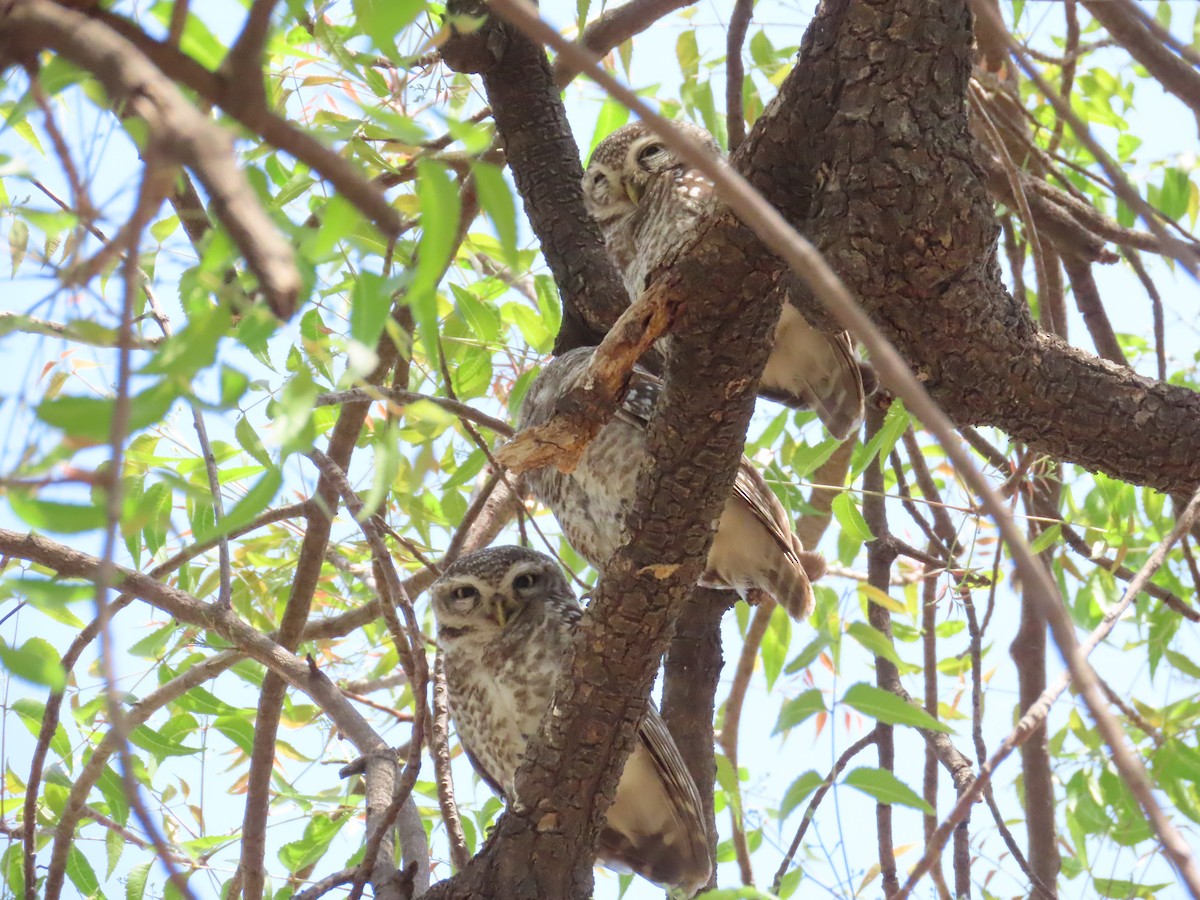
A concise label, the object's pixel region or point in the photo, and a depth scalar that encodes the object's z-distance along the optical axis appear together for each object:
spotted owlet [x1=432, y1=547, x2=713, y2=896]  11.52
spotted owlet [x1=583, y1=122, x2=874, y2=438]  11.55
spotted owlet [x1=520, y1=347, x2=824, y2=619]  11.54
